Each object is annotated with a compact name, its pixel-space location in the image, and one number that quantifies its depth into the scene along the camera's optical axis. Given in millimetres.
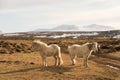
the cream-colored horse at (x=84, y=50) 27031
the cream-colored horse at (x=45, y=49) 26130
